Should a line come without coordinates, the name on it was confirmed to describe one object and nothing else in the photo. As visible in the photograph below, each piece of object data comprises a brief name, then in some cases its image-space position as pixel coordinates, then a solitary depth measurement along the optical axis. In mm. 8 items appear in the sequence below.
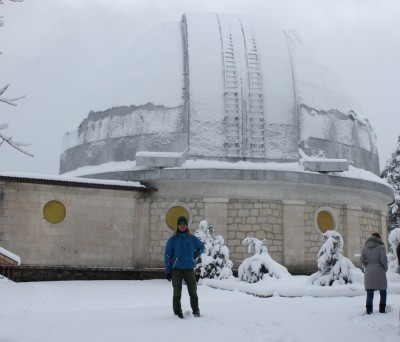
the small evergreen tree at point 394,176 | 37062
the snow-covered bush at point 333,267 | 12415
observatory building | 18766
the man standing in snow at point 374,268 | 8859
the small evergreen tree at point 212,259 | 15508
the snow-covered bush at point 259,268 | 14008
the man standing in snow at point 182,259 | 8281
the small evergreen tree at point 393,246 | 14477
